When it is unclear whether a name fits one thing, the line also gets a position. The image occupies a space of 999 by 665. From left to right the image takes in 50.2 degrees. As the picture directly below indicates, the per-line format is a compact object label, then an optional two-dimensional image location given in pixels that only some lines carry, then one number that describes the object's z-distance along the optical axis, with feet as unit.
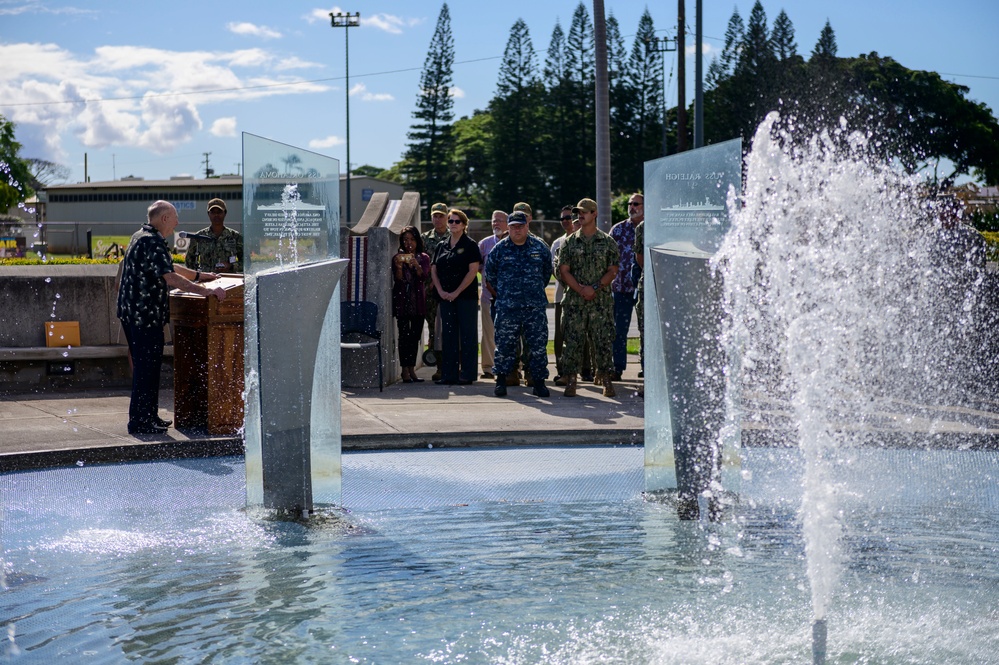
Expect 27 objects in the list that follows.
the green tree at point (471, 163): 290.97
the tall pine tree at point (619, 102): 229.04
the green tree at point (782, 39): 203.92
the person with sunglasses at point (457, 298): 36.99
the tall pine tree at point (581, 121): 229.86
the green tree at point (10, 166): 196.15
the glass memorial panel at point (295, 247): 19.51
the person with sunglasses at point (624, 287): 37.19
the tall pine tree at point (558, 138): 233.35
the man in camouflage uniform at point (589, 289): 33.96
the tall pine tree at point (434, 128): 229.86
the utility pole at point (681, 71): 105.19
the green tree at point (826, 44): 195.11
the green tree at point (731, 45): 209.46
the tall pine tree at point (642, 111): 232.73
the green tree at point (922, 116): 171.42
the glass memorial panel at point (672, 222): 20.07
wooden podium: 25.85
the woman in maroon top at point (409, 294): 37.22
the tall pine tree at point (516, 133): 234.38
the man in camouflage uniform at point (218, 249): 34.30
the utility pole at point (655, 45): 155.74
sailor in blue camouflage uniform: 34.27
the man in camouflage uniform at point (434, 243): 38.96
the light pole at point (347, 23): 186.60
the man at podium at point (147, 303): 26.09
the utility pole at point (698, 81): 88.22
